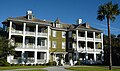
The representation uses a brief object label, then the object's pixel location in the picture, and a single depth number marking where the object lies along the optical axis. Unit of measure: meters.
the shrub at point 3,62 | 20.58
